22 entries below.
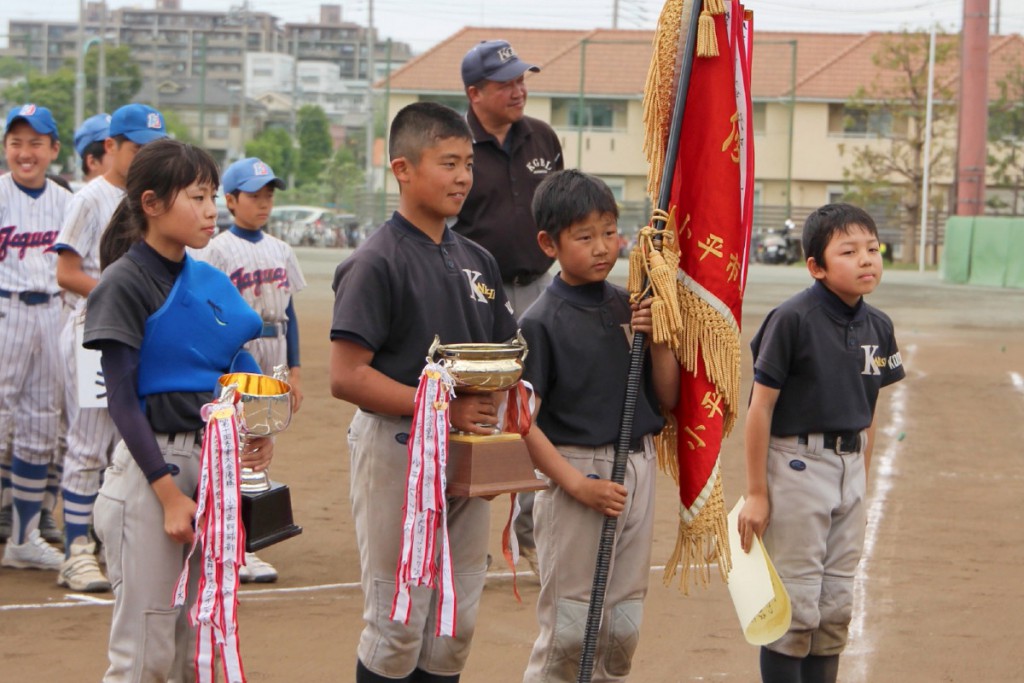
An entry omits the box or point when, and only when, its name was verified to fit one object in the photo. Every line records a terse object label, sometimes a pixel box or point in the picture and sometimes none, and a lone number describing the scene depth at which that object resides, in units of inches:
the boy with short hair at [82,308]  251.0
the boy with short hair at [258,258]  270.4
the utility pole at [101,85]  2126.0
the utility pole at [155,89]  3520.7
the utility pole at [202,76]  2332.7
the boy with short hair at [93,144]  287.0
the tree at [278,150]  3404.5
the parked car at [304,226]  2086.6
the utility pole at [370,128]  2116.1
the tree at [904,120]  1956.2
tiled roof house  2261.3
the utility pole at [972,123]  1354.6
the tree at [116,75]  3159.5
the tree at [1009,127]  1989.4
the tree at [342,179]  2741.9
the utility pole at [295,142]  3653.5
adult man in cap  252.5
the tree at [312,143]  3868.1
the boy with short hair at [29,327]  271.6
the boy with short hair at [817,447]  181.8
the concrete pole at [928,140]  1708.9
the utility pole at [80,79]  1875.0
